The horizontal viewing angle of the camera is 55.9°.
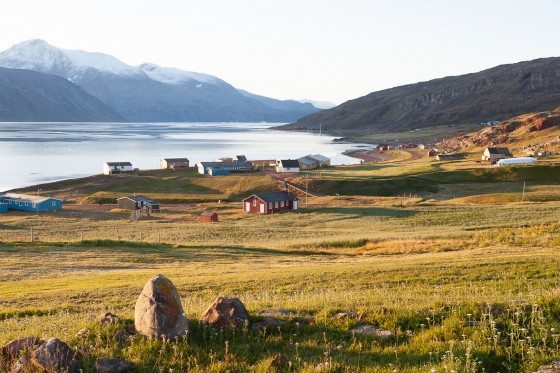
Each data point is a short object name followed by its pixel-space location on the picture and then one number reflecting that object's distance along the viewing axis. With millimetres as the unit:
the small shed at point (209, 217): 79188
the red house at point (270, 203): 85562
